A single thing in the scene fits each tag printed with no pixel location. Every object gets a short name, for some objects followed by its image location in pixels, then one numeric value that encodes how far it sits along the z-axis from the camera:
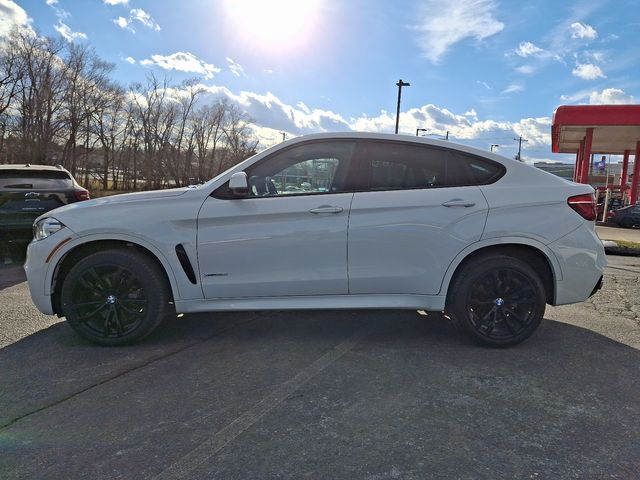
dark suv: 7.30
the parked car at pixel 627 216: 23.77
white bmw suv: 3.86
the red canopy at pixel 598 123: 19.38
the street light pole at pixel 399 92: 33.59
